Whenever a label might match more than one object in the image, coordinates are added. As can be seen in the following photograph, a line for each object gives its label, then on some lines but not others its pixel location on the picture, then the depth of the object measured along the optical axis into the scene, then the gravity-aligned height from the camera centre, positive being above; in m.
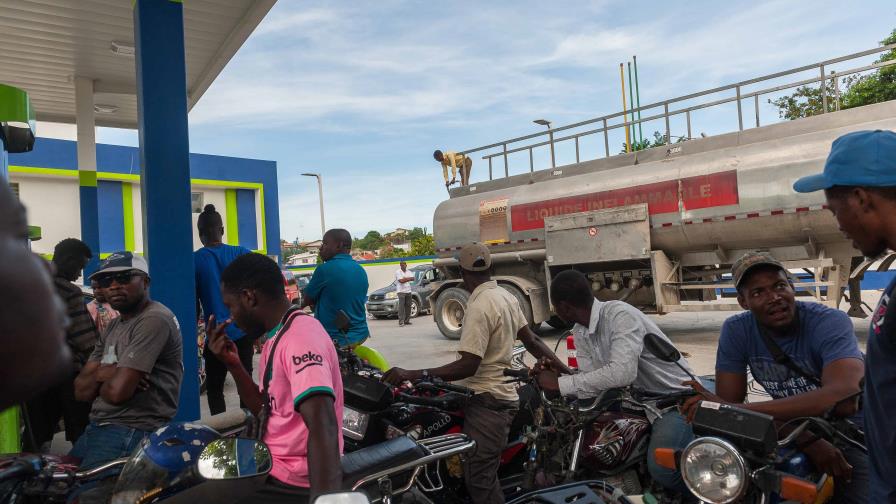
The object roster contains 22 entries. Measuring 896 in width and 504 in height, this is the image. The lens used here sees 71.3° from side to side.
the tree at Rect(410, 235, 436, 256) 42.75 +1.54
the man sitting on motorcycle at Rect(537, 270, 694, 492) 3.21 -0.53
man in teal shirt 5.25 -0.17
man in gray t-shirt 2.84 -0.40
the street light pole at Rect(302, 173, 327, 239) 32.57 +4.55
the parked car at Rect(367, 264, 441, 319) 18.55 -0.94
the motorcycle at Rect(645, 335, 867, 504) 2.00 -0.71
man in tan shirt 3.30 -0.58
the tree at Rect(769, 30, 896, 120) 19.67 +4.99
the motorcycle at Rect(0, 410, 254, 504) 1.94 -0.61
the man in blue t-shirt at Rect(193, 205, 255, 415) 4.98 -0.03
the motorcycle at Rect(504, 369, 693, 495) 2.94 -0.88
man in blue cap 1.51 +0.03
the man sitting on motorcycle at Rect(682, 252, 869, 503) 2.36 -0.47
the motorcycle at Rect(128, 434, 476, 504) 1.53 -0.53
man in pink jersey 1.94 -0.35
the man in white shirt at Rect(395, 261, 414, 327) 16.14 -0.60
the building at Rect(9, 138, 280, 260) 18.91 +3.11
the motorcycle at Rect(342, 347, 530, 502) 3.16 -0.79
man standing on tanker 13.00 +2.14
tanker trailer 8.81 +0.56
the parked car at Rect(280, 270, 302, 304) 11.34 -0.24
